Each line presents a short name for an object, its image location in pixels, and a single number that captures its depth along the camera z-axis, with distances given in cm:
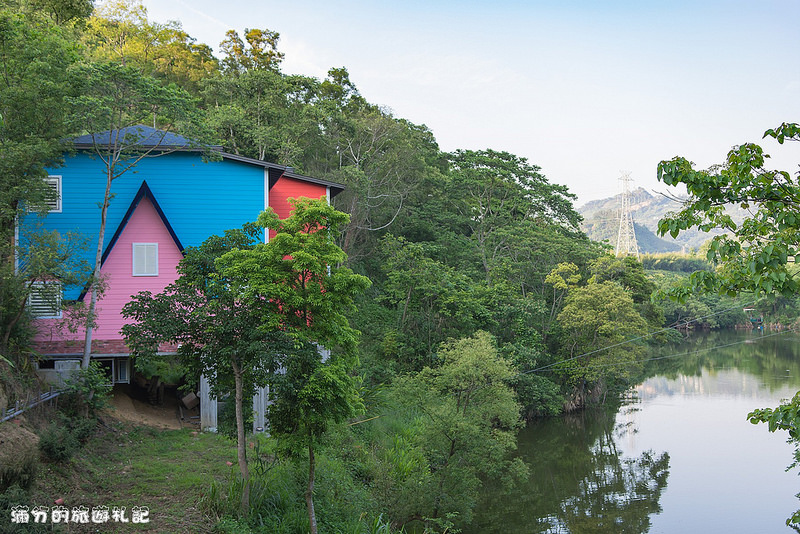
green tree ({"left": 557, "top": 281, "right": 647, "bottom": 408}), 2666
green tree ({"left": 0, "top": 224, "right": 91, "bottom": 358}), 1179
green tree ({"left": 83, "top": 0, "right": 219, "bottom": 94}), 3381
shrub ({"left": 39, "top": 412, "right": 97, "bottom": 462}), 1037
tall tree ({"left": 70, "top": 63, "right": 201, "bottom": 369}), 1310
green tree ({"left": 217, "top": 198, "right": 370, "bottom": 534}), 938
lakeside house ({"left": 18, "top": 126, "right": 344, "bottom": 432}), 1560
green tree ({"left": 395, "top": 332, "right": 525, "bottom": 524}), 1458
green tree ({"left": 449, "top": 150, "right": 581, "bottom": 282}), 3206
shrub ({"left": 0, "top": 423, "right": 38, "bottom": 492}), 845
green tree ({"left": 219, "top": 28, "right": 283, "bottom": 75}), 3391
